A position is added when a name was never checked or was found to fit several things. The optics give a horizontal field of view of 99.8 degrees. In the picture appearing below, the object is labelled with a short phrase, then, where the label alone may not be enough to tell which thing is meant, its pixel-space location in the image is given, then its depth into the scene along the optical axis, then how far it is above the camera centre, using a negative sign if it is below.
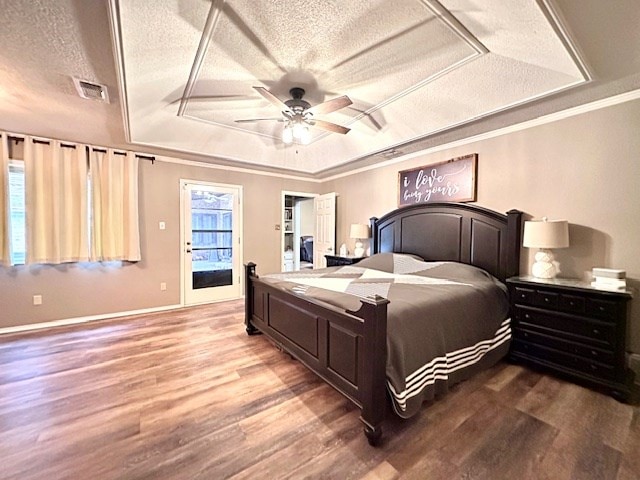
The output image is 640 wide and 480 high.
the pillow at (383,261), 3.70 -0.39
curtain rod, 3.30 +1.15
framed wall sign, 3.46 +0.74
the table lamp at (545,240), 2.50 -0.04
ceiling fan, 2.28 +1.09
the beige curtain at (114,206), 3.73 +0.38
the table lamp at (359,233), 4.72 +0.02
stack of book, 2.19 -0.36
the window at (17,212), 3.32 +0.24
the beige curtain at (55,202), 3.35 +0.39
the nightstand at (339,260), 4.65 -0.46
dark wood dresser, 2.06 -0.81
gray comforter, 1.74 -0.64
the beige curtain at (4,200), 3.21 +0.37
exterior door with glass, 4.56 -0.16
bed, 1.68 -0.61
